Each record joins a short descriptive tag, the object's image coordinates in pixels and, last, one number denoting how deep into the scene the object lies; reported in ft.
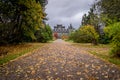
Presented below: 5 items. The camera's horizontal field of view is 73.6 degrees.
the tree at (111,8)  17.64
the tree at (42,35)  60.30
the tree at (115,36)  19.27
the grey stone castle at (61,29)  205.97
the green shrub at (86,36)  49.15
